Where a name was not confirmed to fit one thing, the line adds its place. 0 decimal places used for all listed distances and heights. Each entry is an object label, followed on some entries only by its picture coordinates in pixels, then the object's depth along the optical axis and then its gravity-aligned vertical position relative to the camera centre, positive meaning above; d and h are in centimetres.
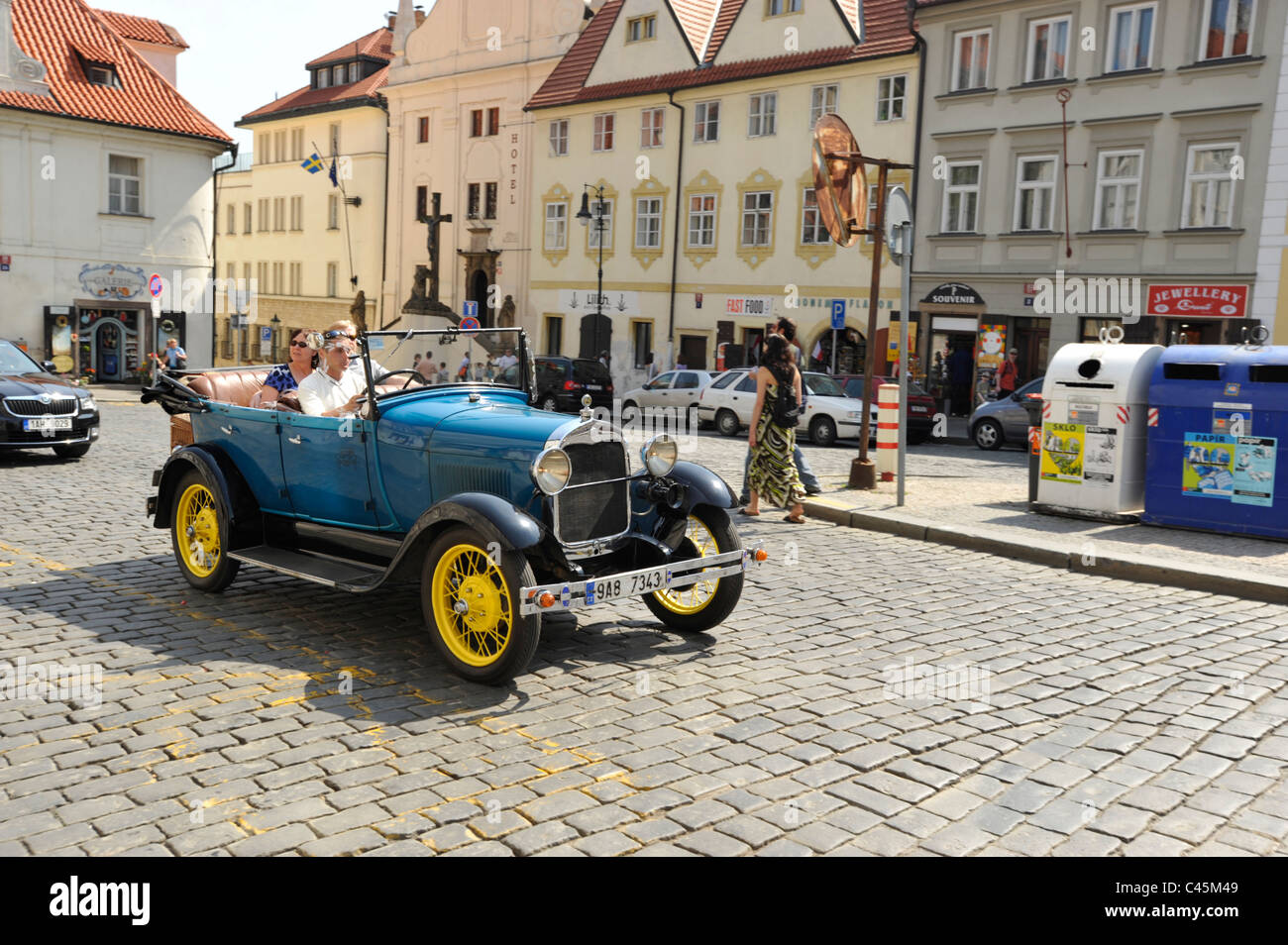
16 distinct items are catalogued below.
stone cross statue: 4888 +443
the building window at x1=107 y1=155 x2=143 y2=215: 3453 +439
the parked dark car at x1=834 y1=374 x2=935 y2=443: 2464 -104
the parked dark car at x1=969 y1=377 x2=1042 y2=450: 2422 -122
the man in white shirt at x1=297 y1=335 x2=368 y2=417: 758 -30
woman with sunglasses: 829 -24
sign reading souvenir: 3008 +172
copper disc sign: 1420 +227
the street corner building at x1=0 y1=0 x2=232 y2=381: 3288 +400
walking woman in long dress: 1134 -85
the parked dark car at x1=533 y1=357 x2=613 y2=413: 3002 -90
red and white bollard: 1423 -88
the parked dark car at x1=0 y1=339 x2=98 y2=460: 1458 -105
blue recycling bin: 1054 -64
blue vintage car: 592 -94
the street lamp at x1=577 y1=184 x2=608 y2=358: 3774 +426
